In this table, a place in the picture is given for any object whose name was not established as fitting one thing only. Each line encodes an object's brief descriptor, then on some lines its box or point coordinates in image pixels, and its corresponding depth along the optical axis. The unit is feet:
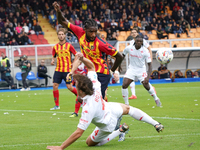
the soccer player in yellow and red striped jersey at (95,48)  41.16
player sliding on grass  30.63
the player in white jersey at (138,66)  67.82
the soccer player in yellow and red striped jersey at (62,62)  67.15
